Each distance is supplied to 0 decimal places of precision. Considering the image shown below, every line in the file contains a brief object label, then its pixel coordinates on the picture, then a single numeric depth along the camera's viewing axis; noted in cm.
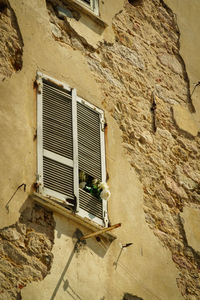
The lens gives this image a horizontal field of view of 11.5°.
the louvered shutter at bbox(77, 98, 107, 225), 1044
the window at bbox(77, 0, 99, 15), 1235
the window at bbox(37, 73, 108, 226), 1019
